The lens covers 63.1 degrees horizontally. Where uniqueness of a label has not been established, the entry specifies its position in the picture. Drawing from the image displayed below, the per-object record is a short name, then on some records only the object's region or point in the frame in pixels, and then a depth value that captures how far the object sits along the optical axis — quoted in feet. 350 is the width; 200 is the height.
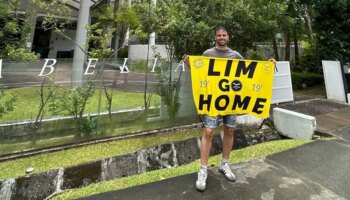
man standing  10.27
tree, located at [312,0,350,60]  29.22
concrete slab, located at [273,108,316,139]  16.30
